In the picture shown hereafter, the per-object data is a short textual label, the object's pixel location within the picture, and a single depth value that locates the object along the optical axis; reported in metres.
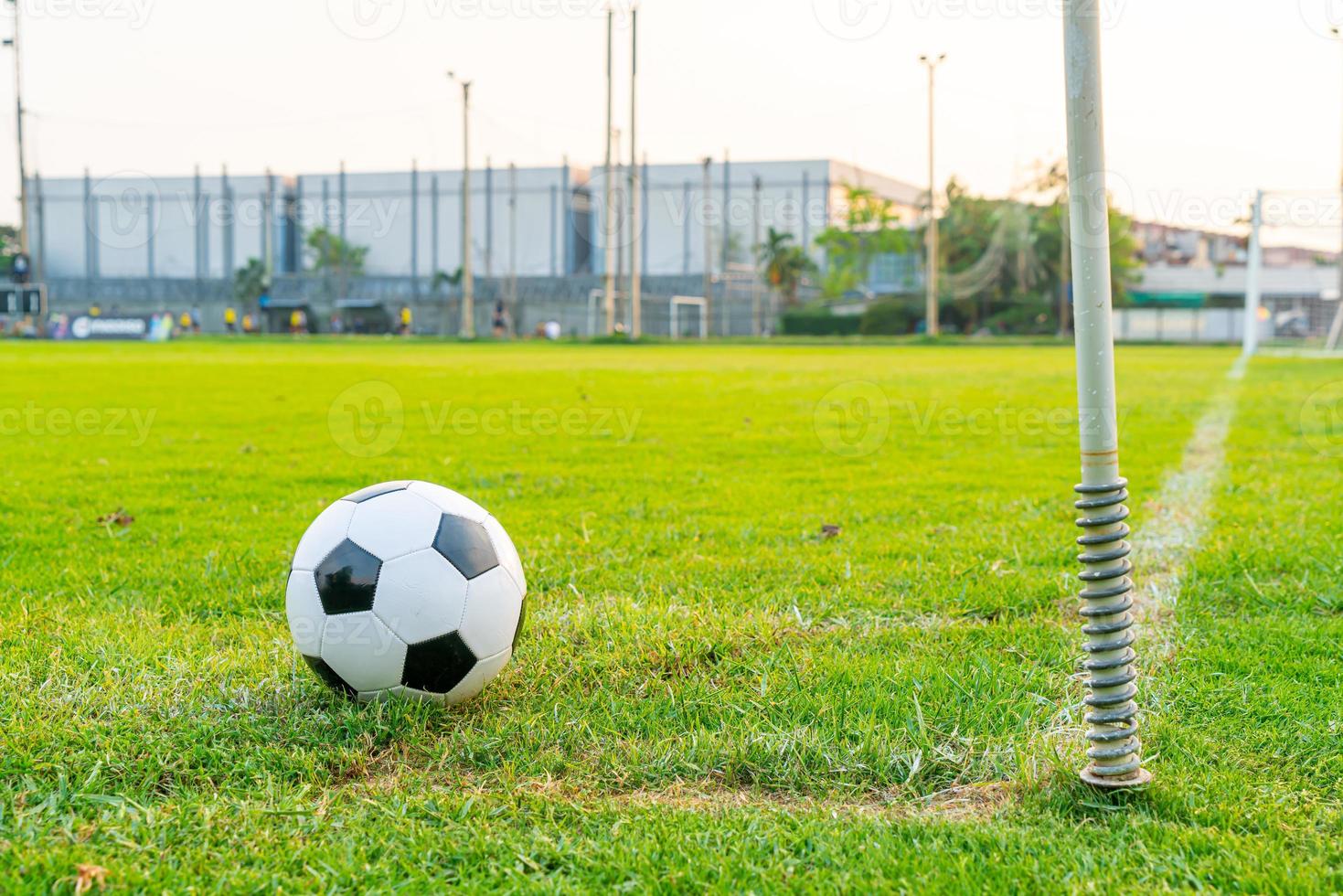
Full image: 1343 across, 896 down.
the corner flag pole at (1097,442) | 2.40
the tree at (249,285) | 81.75
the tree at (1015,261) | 59.91
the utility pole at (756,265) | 64.88
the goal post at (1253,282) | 27.11
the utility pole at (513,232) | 73.09
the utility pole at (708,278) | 57.83
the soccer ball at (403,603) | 3.11
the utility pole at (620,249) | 71.56
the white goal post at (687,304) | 61.93
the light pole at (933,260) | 44.16
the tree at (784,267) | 69.44
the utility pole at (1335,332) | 29.36
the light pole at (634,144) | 41.78
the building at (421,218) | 81.06
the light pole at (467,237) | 49.34
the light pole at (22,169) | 48.58
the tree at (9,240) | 96.31
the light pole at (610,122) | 43.19
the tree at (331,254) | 86.25
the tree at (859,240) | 72.94
